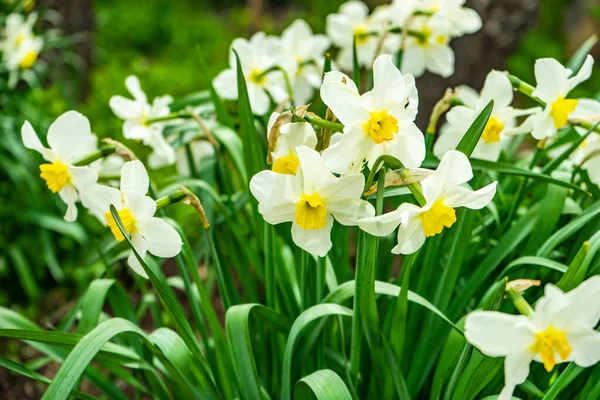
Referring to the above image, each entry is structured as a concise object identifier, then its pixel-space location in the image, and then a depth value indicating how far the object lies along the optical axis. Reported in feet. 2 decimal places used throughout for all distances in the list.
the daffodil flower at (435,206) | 3.42
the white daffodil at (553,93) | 4.42
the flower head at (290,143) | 3.73
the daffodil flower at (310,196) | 3.56
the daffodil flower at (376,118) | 3.54
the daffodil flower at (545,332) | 3.05
